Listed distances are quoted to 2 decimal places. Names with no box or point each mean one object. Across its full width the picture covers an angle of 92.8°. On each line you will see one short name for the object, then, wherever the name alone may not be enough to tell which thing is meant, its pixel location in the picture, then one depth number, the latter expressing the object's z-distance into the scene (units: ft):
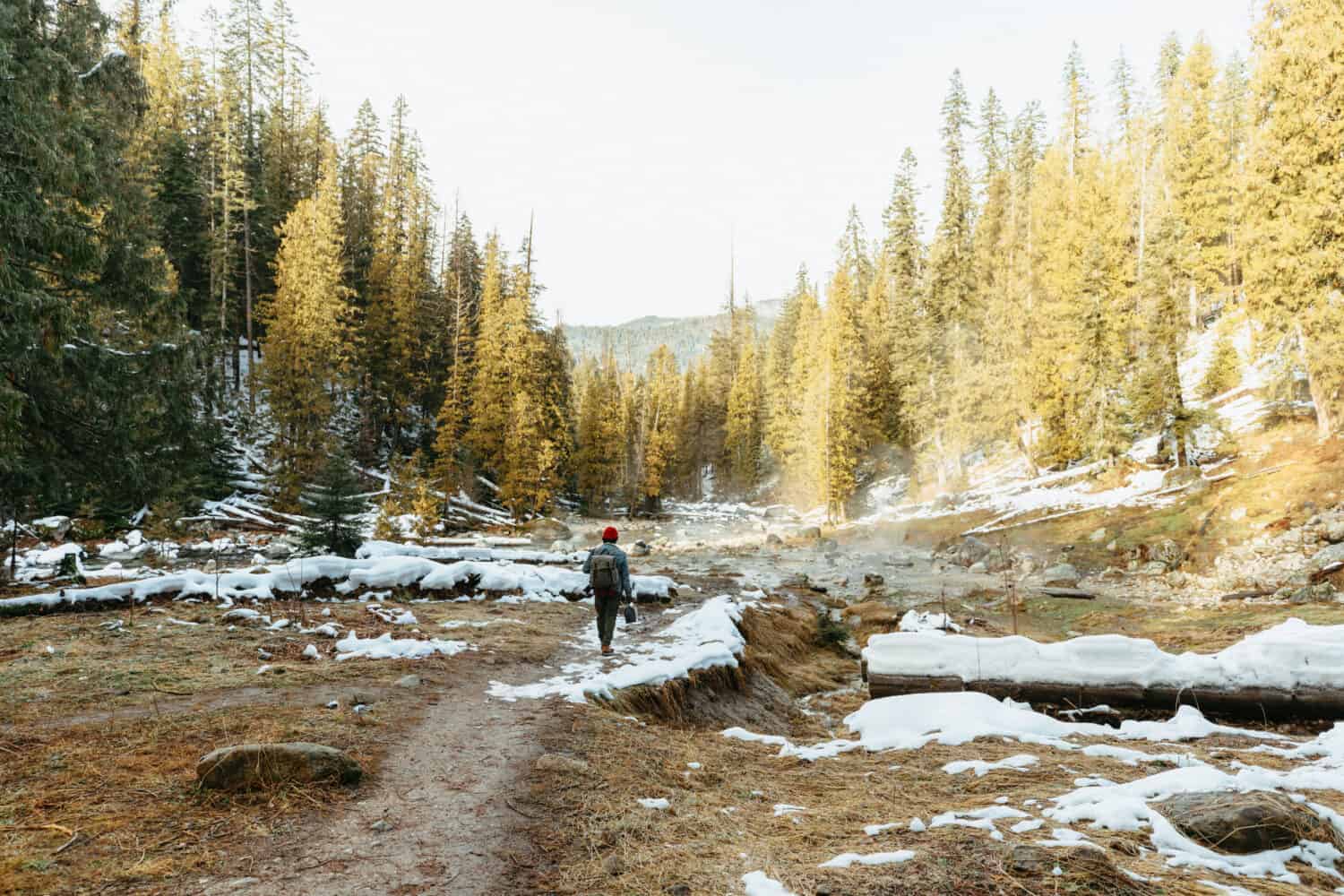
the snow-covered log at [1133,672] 20.48
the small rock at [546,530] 110.11
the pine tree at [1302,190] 56.49
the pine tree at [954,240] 129.71
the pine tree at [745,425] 203.31
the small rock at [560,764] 15.81
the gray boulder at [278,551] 64.18
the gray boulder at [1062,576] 61.31
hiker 31.22
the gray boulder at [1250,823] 10.47
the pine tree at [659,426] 169.78
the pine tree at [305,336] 101.24
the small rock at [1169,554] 58.50
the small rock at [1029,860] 9.45
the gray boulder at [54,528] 66.44
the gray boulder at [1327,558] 46.44
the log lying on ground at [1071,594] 54.42
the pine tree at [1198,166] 108.58
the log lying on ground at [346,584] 34.50
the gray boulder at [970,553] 77.00
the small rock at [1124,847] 10.45
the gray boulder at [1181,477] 69.82
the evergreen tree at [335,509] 55.01
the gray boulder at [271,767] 13.62
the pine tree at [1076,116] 138.82
